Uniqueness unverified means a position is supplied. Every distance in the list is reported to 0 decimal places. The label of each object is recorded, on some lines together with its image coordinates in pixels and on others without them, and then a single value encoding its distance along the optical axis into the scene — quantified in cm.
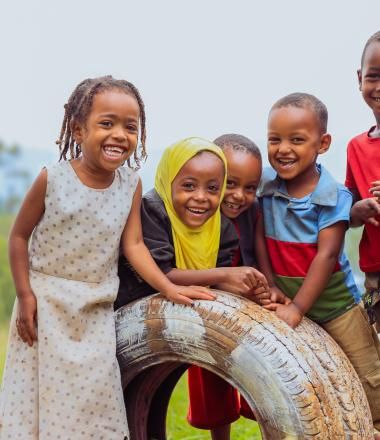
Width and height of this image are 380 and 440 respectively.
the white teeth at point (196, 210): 343
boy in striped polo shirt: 340
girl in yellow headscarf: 339
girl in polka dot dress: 322
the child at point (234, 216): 355
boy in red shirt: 357
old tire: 302
